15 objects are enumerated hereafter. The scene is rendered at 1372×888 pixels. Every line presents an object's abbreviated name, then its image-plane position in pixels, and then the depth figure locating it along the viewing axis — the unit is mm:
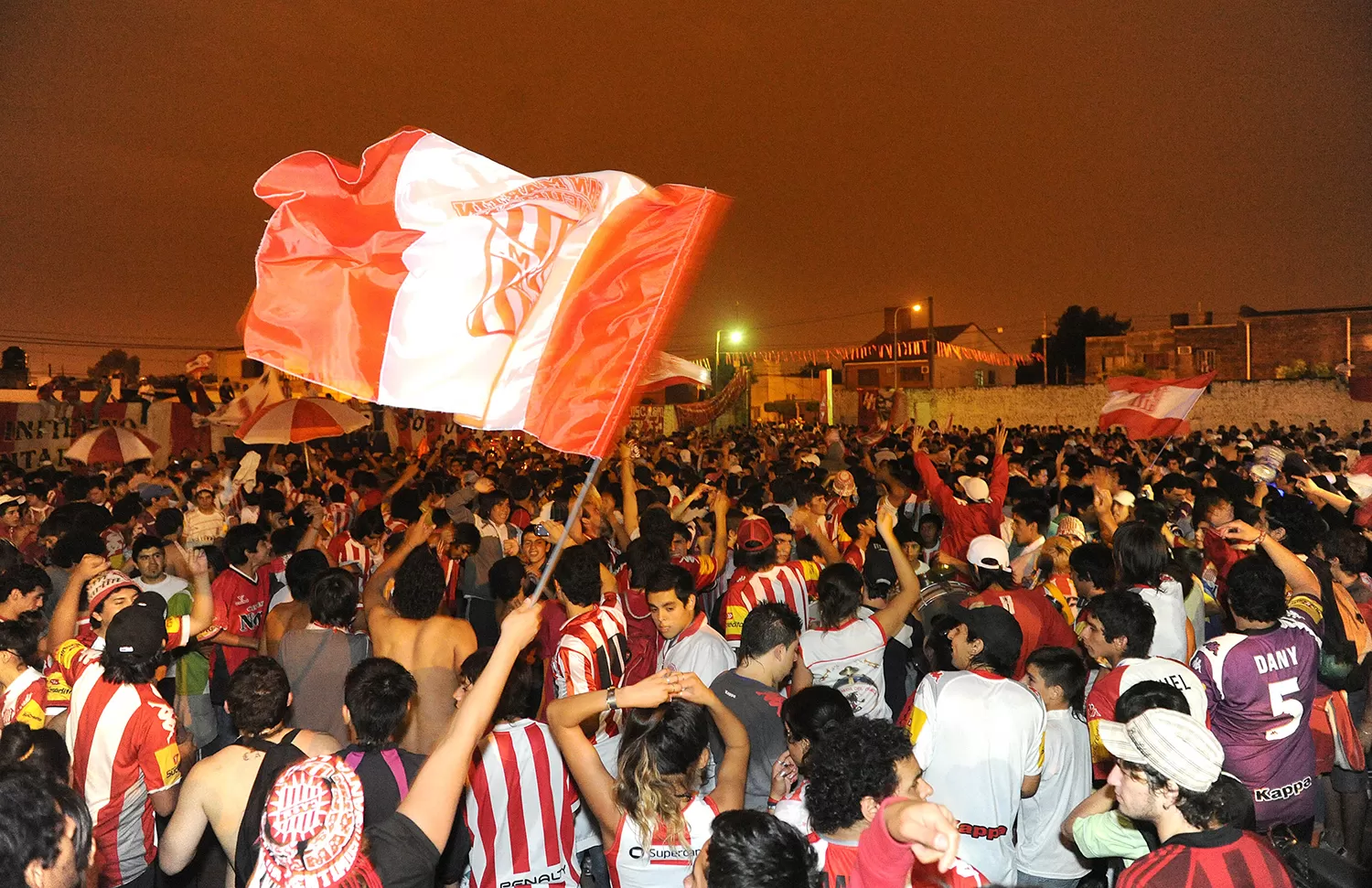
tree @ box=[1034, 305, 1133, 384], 79938
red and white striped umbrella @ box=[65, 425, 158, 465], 12148
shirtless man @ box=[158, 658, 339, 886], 3525
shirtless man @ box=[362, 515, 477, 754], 4883
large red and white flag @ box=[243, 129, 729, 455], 3768
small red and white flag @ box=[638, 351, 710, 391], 7336
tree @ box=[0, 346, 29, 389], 27058
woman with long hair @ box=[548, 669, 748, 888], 3074
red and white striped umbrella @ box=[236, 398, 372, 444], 12023
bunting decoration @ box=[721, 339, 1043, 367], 37125
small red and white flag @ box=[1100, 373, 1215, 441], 14071
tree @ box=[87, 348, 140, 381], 46812
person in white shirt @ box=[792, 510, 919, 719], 5074
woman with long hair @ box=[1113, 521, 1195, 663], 5465
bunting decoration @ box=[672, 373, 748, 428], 27000
